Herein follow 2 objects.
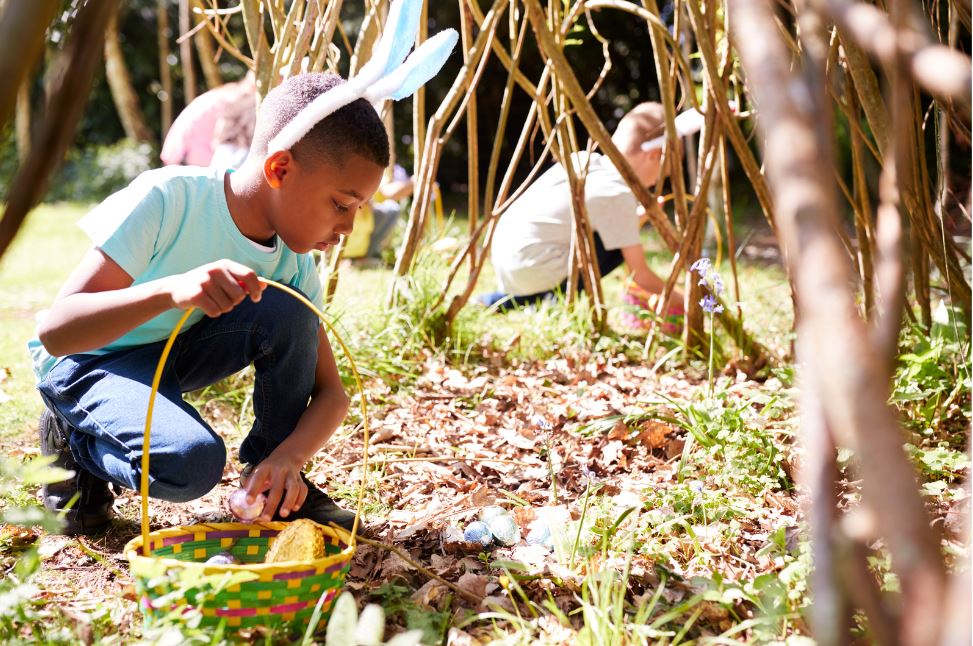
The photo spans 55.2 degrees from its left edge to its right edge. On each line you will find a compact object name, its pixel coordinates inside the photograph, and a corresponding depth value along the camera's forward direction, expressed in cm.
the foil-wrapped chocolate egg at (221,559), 146
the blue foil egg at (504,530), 171
